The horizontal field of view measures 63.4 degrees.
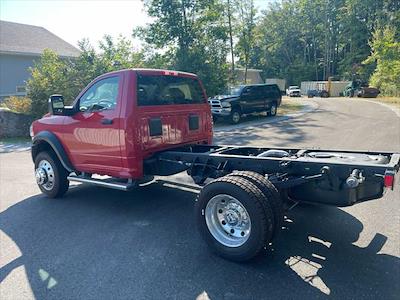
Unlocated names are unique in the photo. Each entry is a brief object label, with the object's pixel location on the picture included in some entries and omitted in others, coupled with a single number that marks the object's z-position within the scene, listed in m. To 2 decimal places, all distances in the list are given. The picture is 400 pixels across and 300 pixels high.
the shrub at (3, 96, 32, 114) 14.91
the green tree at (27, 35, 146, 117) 15.10
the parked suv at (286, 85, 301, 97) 47.26
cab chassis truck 3.34
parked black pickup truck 17.09
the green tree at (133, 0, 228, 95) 19.41
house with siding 22.12
